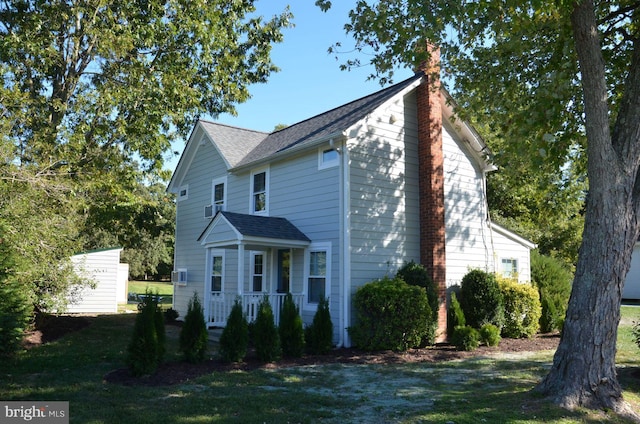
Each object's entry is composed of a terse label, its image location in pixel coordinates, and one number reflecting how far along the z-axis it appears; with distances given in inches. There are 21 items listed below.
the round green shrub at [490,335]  502.9
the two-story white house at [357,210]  497.4
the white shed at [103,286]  813.2
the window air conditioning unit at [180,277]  729.0
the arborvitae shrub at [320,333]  442.3
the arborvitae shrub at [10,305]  365.4
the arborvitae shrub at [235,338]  393.7
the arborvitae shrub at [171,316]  703.2
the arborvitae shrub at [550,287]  613.9
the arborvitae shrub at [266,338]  402.9
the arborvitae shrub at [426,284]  487.7
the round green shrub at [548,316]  612.1
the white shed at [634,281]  1141.7
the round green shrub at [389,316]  458.6
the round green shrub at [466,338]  474.6
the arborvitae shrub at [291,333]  428.5
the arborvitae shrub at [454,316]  508.4
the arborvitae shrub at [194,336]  381.7
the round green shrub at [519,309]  565.0
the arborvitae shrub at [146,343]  336.7
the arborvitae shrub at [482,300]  538.3
